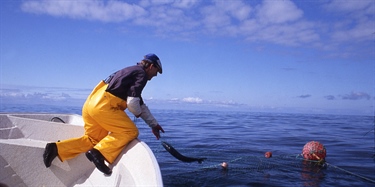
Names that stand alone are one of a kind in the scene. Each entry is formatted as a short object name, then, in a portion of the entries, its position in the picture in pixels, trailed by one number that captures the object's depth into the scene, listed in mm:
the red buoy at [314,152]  8664
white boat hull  3555
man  4004
